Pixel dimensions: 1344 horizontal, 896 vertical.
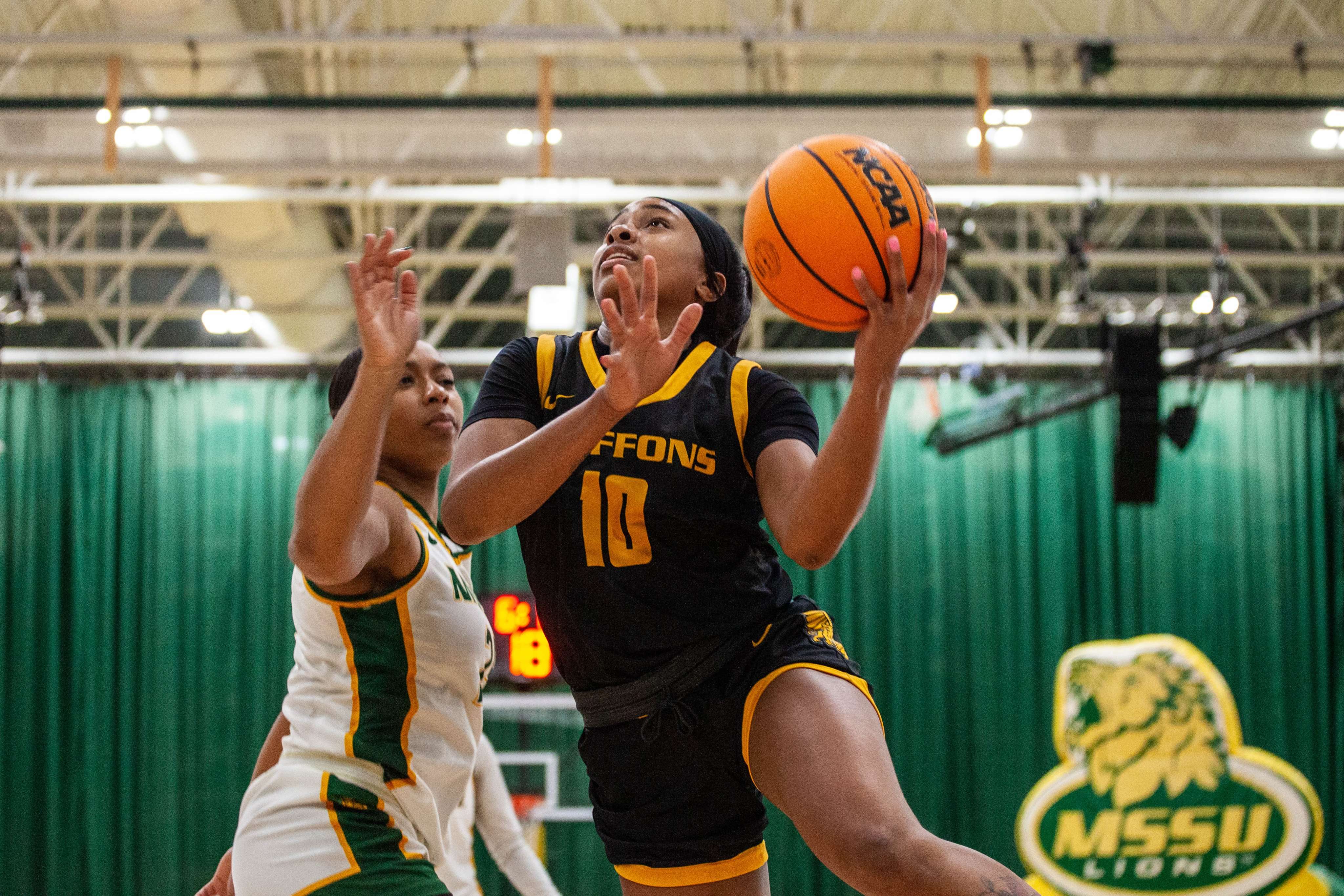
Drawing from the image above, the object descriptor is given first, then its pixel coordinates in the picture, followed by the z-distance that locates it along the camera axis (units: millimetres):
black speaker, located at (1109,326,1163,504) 8664
